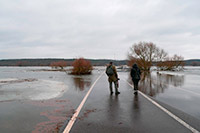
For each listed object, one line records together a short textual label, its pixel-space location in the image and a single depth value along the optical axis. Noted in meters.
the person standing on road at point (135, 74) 10.17
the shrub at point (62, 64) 65.20
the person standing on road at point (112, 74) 9.74
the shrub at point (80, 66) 35.03
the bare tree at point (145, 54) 47.94
